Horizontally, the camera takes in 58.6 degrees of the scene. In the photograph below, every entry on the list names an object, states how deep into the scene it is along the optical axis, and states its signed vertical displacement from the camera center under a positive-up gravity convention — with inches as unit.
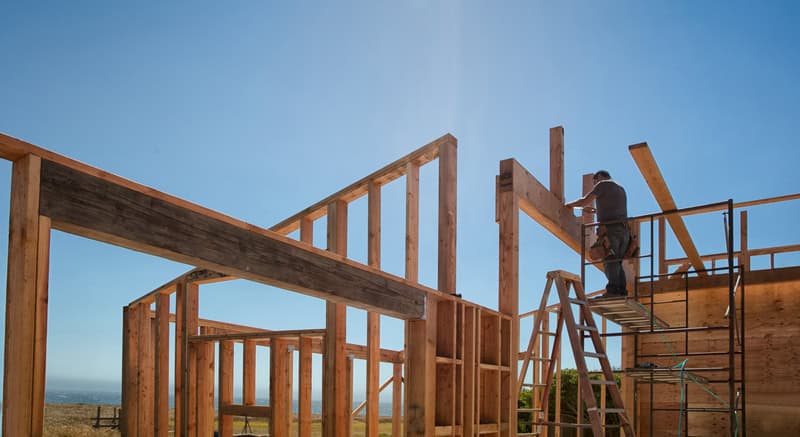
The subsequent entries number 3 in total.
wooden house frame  140.0 -0.5
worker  340.5 +33.9
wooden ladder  269.1 -17.8
